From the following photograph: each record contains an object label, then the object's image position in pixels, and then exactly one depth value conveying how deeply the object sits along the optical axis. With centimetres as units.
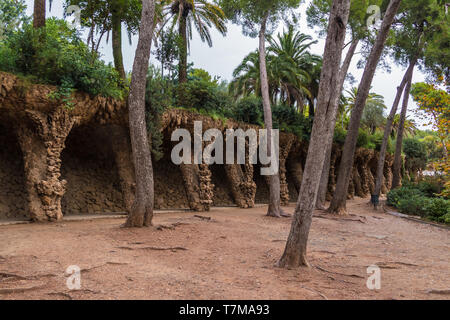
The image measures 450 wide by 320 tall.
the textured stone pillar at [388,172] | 3237
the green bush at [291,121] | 1838
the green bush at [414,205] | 1499
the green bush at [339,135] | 2203
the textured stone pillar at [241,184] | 1603
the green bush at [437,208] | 1338
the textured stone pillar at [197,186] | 1359
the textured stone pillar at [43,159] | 909
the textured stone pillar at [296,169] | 2075
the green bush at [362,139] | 2392
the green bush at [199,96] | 1435
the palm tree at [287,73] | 2202
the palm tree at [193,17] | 1830
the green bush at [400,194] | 1819
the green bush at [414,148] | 3516
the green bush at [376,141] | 2627
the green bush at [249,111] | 1677
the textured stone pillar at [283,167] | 1809
